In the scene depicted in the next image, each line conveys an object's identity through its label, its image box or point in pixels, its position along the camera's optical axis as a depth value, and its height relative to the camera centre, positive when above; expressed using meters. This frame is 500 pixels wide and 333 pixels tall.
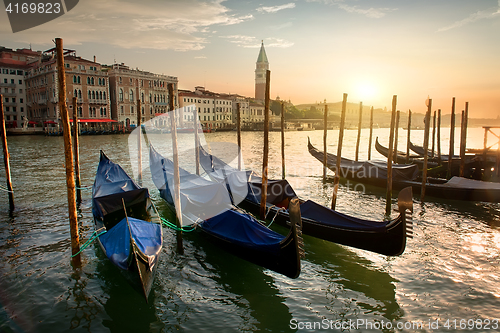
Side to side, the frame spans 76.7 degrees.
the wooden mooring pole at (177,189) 5.15 -1.00
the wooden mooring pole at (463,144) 9.42 -0.48
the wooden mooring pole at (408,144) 12.39 -0.69
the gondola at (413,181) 8.02 -1.55
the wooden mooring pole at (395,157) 13.46 -1.24
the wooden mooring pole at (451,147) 10.57 -0.64
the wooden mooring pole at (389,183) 7.39 -1.28
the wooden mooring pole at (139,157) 11.00 -1.03
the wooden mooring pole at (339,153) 7.28 -0.67
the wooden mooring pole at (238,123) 11.57 +0.18
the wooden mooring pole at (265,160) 6.43 -0.70
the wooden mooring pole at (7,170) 6.92 -0.94
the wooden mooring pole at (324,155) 11.33 -0.99
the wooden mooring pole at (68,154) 4.36 -0.36
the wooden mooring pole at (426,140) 8.19 -0.36
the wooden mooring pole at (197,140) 10.74 -0.40
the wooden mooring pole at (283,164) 11.55 -1.32
